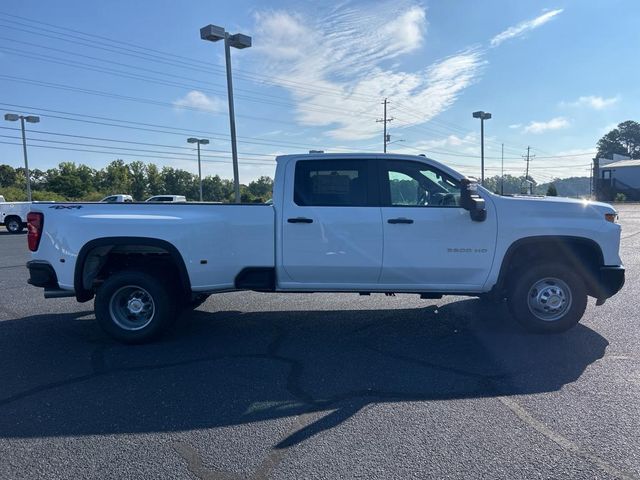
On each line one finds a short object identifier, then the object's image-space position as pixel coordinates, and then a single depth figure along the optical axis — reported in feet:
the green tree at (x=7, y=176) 282.97
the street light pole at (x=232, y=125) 67.15
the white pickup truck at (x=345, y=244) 17.58
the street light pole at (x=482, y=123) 135.61
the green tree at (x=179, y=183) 282.56
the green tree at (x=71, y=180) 225.97
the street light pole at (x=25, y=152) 118.52
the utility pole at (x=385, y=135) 191.91
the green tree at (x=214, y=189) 299.79
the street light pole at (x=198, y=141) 148.66
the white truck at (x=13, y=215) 82.38
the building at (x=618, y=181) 222.69
